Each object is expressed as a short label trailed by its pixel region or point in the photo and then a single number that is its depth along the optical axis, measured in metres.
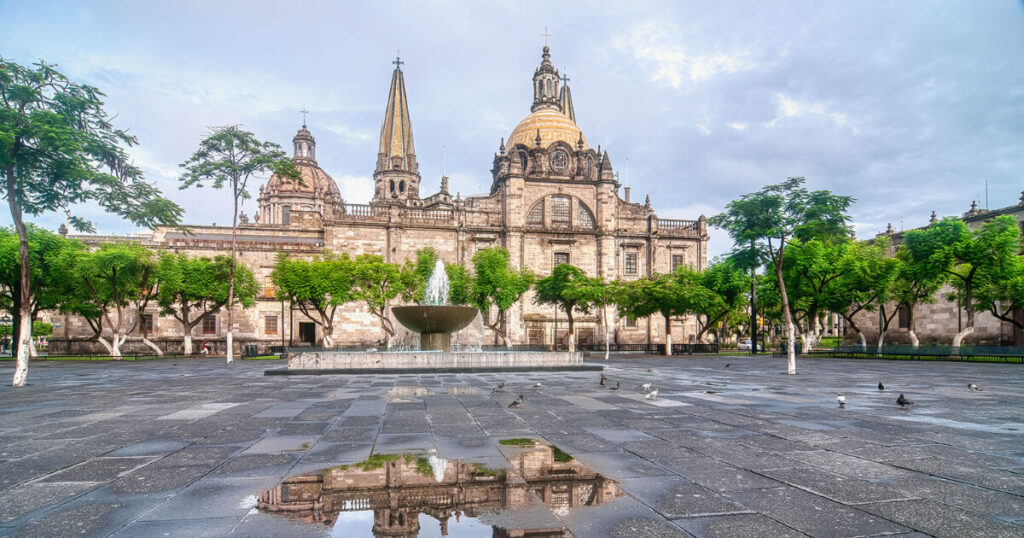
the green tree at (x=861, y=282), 30.23
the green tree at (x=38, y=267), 27.70
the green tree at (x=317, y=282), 31.55
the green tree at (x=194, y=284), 32.69
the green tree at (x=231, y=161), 24.91
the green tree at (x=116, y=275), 29.27
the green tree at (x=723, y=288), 34.81
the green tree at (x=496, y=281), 34.19
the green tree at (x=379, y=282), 32.72
